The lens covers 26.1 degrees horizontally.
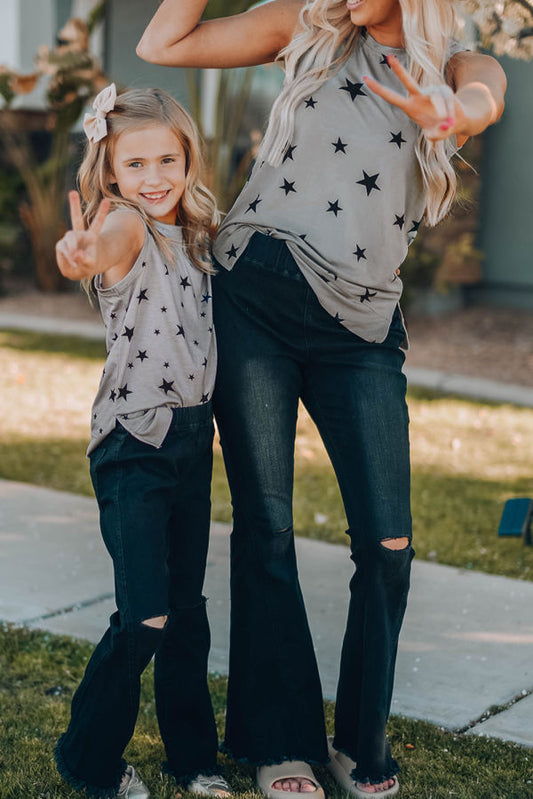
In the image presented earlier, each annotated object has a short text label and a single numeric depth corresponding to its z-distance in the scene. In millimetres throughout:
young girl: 2506
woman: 2547
